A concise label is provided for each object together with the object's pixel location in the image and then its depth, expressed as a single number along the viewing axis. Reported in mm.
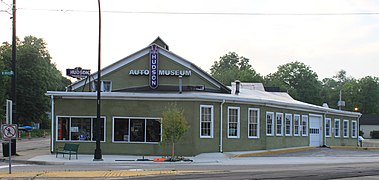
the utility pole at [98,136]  29094
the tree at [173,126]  29484
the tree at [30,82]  77812
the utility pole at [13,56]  31906
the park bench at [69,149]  30352
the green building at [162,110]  33188
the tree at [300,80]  110675
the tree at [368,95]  115250
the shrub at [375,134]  86900
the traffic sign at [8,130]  21328
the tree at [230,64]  110500
